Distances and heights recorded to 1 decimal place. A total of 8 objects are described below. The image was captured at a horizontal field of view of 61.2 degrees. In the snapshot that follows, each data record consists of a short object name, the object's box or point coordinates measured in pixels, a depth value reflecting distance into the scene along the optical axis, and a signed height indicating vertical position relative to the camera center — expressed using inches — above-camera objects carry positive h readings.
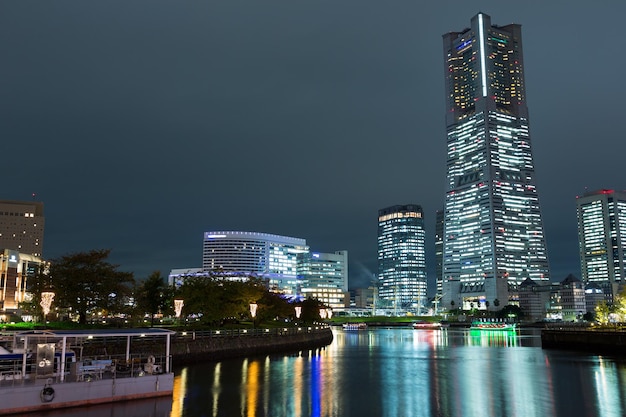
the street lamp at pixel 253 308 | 3341.5 -78.2
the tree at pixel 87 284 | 2568.9 +63.0
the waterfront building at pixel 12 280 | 5275.6 +181.5
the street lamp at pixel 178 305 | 2893.7 -48.5
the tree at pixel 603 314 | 5187.0 -206.1
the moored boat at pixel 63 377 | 1158.3 -191.6
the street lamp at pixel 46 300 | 2158.0 -11.7
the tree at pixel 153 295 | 3713.1 +9.3
